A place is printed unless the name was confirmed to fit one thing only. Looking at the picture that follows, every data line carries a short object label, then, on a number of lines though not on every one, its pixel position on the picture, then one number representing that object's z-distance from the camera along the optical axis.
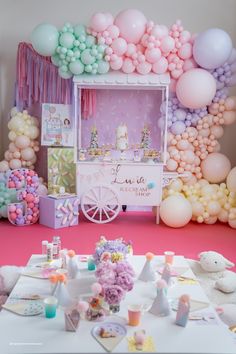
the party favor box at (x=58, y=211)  4.61
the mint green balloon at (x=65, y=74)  4.73
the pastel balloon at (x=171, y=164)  4.91
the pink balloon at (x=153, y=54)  4.53
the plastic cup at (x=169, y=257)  2.72
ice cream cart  4.73
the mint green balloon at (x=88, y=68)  4.60
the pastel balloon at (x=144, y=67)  4.63
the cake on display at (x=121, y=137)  4.89
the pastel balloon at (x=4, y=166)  5.04
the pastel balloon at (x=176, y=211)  4.60
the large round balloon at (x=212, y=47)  4.54
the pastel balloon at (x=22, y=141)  5.02
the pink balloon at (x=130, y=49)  4.61
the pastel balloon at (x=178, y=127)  4.86
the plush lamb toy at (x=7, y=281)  2.59
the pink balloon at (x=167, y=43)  4.58
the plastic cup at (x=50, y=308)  1.99
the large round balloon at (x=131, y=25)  4.56
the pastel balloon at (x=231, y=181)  4.79
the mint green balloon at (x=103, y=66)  4.63
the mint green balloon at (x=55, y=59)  4.74
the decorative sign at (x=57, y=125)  5.21
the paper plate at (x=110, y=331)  1.75
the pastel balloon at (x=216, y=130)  4.96
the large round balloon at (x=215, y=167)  4.95
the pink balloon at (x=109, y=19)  4.57
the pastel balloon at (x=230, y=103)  4.90
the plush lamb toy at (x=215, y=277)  2.88
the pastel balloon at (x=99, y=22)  4.53
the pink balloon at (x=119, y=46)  4.55
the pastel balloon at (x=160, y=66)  4.64
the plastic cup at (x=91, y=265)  2.55
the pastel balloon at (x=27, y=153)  5.12
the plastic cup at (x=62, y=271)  2.49
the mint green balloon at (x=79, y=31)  4.61
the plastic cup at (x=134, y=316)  1.91
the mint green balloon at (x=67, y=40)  4.56
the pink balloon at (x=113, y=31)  4.56
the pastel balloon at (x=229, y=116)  4.93
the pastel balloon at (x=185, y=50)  4.68
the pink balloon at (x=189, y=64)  4.75
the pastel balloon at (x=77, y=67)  4.60
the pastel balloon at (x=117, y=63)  4.61
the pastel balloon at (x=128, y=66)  4.66
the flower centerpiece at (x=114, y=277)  2.02
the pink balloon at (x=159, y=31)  4.55
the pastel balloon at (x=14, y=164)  5.07
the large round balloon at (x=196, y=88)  4.61
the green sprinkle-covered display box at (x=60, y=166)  5.08
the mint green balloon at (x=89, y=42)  4.60
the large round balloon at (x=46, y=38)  4.61
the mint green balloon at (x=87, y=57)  4.56
